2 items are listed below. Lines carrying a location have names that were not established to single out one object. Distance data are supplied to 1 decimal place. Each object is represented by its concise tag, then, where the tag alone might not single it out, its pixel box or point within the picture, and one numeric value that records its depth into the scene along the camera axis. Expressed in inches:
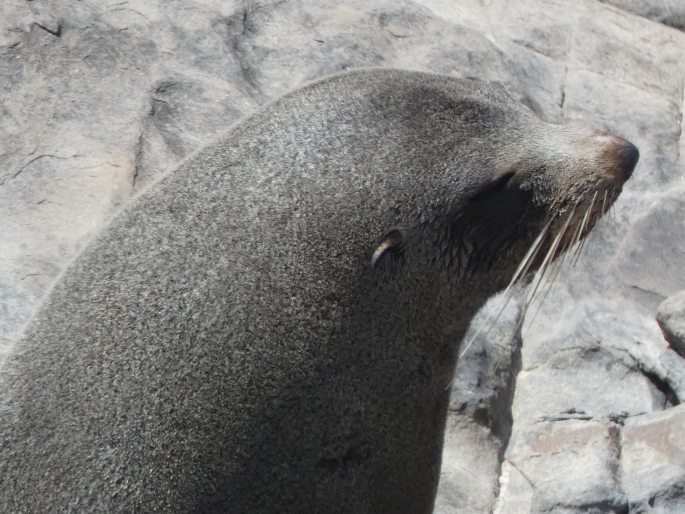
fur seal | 178.7
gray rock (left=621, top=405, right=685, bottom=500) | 269.6
